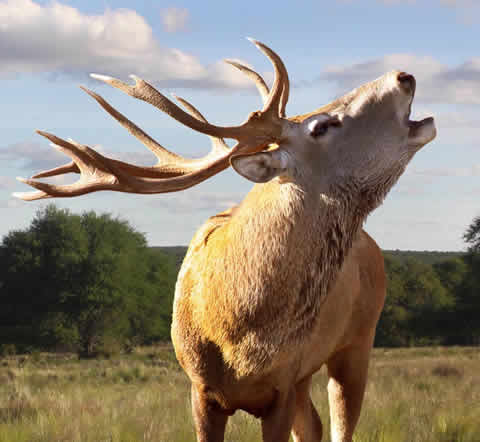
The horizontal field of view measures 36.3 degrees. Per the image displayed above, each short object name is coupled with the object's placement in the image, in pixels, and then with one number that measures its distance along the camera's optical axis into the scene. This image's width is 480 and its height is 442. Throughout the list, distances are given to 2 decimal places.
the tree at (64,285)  32.66
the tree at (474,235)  36.09
